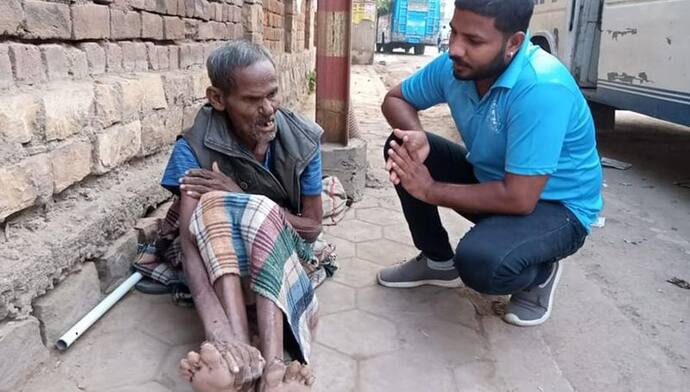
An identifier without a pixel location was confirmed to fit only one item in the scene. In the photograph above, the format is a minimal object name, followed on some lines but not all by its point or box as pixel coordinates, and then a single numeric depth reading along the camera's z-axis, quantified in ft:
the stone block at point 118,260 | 7.00
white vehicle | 12.59
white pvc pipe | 6.05
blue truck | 83.15
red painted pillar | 11.33
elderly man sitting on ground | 4.80
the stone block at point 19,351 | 5.29
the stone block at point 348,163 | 11.35
